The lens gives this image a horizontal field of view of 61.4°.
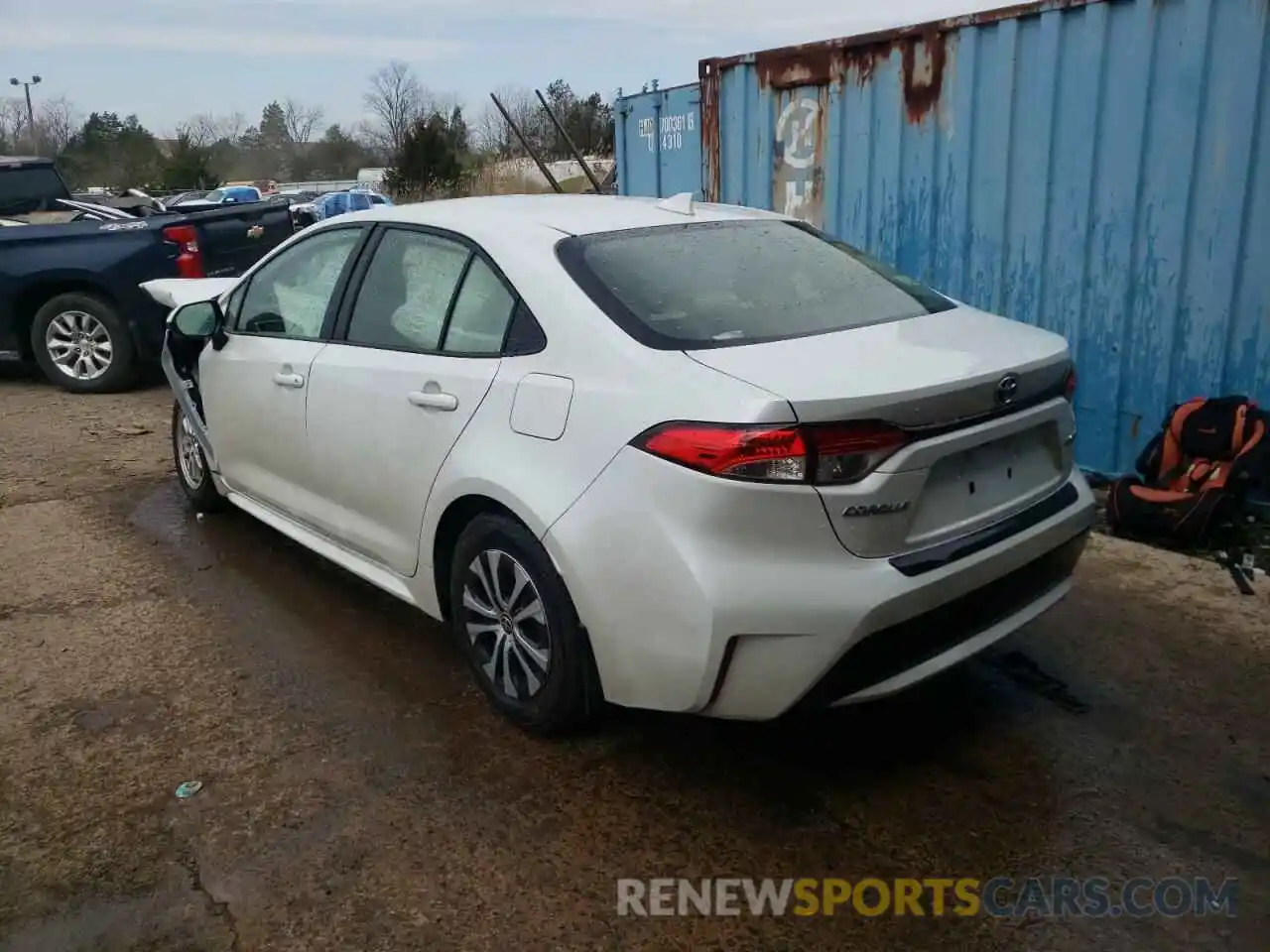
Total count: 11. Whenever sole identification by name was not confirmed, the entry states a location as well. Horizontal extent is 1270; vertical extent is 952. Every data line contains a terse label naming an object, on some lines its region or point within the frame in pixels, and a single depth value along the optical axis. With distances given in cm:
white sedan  252
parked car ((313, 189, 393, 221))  2511
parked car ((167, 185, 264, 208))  2517
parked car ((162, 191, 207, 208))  2348
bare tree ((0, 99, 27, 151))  5791
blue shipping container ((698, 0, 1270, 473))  495
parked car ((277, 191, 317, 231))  2006
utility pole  5781
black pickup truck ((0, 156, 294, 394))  816
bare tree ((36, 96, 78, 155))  5747
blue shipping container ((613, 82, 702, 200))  810
